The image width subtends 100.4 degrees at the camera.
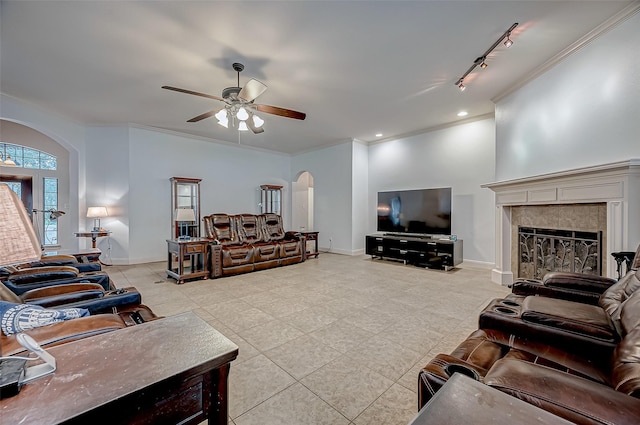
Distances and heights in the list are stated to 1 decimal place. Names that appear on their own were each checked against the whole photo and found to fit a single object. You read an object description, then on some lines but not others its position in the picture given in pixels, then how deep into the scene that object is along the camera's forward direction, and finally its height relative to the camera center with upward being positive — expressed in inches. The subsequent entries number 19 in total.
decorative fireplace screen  121.6 -21.1
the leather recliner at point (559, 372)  30.4 -23.7
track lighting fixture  108.2 +71.6
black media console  201.0 -32.2
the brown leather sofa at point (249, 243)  190.4 -26.5
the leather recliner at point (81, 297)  71.1 -24.6
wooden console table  203.6 -18.3
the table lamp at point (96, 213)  203.3 -1.7
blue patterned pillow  47.4 -20.3
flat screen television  218.2 -0.2
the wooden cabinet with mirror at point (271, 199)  310.8 +14.4
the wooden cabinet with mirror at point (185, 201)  244.2 +9.5
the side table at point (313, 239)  261.6 -28.3
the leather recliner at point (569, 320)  52.2 -23.9
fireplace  99.6 +1.6
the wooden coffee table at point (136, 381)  27.1 -19.9
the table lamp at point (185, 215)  190.4 -3.0
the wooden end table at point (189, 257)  173.6 -33.1
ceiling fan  123.4 +54.3
